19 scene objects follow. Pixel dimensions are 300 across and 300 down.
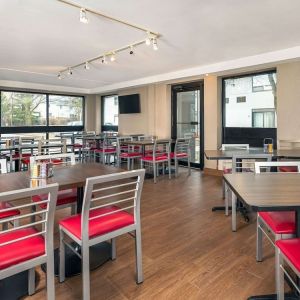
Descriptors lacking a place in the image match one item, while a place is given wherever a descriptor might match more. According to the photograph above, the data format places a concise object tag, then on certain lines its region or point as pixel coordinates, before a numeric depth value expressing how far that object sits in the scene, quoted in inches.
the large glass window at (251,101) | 211.3
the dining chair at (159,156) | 212.1
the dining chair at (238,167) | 112.8
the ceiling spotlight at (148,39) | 144.0
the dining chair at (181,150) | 231.1
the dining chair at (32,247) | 52.2
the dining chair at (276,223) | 64.6
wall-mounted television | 316.8
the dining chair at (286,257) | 48.9
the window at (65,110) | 354.9
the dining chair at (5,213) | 79.6
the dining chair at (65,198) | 93.7
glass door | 262.2
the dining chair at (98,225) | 63.7
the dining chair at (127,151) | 239.8
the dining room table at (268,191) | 49.8
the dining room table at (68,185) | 71.9
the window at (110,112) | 371.2
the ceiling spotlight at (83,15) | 110.6
